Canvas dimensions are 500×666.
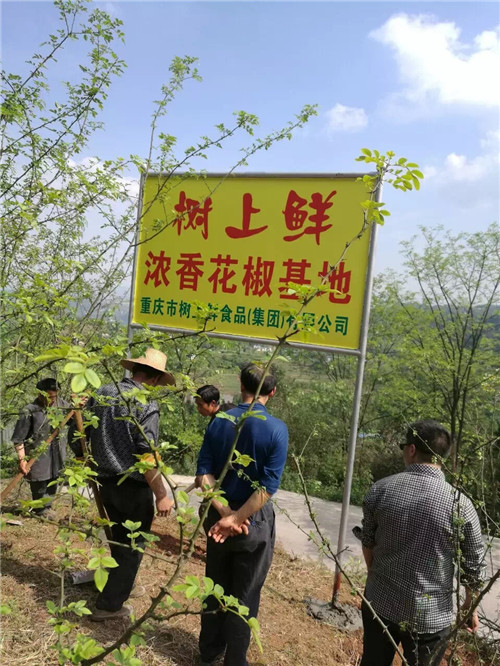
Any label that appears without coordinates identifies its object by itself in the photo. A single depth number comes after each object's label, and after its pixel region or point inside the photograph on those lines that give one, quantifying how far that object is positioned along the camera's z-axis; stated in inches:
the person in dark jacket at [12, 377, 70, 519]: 167.9
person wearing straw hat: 105.7
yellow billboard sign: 132.9
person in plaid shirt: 76.1
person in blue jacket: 92.3
